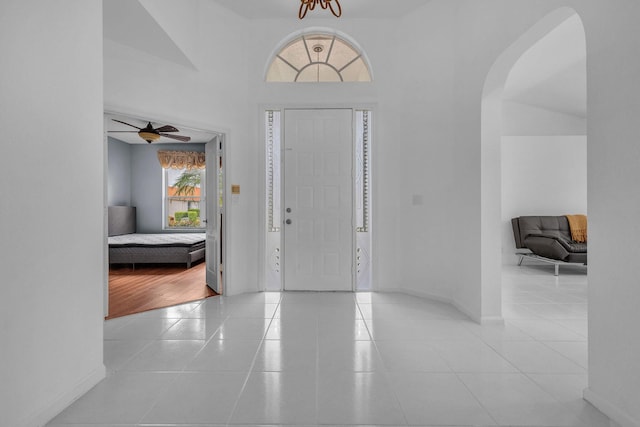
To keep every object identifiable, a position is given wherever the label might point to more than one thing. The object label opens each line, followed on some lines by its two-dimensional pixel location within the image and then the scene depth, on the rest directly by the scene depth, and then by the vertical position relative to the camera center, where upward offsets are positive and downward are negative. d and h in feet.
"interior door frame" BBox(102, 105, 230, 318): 9.91 +2.43
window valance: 23.85 +3.88
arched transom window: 13.33 +6.43
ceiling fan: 14.72 +3.91
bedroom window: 24.77 +0.90
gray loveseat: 16.12 -1.80
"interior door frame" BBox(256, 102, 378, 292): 13.07 +1.31
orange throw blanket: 18.06 -1.12
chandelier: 8.46 +5.72
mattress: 17.53 -1.88
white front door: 13.25 +0.38
